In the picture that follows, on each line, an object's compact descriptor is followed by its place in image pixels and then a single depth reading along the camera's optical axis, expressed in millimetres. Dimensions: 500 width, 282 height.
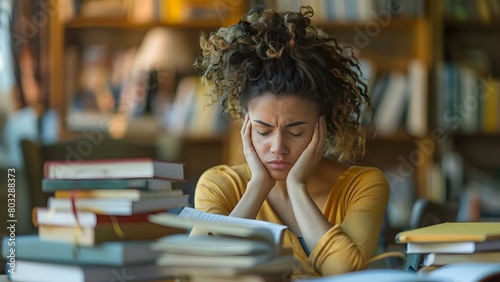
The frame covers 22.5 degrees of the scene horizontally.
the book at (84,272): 1916
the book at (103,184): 1981
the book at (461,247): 2078
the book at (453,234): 2068
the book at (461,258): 2085
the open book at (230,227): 1919
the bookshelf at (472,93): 5018
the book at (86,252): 1901
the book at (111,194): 1961
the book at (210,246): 1856
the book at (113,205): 1949
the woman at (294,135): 2384
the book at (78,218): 1930
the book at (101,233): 1921
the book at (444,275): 1775
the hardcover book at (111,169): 1990
